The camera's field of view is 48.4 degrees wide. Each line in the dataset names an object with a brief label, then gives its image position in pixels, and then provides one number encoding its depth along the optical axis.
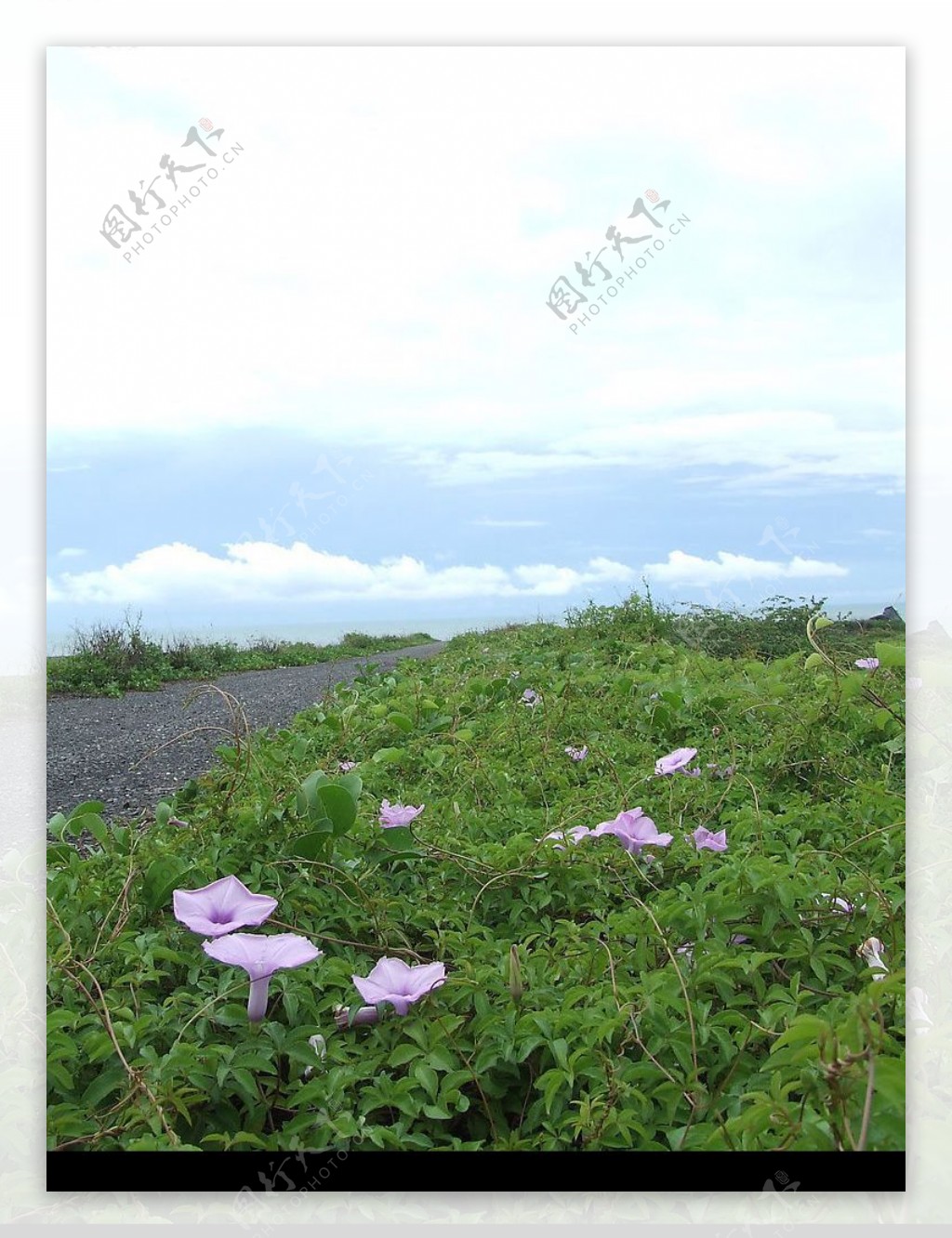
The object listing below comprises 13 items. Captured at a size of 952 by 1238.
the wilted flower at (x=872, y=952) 1.30
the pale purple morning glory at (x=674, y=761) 1.74
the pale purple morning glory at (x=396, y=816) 1.58
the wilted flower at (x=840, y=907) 1.37
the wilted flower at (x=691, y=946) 1.29
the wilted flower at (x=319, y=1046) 1.17
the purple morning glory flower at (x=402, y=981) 1.21
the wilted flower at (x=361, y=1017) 1.23
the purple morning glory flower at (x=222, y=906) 1.29
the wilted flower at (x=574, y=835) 1.53
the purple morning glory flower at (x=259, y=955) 1.20
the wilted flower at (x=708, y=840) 1.50
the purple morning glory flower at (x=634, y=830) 1.49
